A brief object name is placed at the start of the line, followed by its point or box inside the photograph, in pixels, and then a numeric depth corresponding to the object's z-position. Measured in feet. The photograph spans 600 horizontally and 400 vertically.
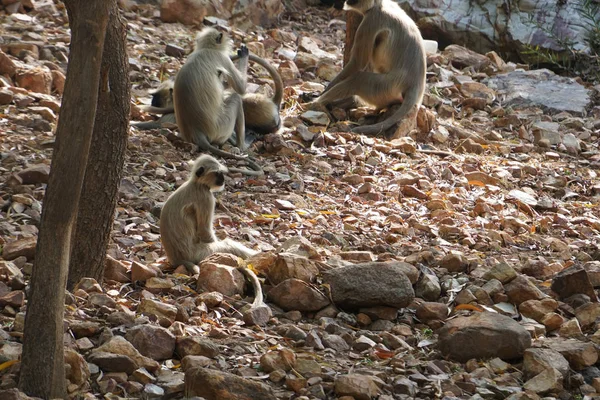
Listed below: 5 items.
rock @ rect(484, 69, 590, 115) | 65.82
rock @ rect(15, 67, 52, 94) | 51.08
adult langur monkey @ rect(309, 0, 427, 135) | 57.77
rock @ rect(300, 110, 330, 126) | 56.70
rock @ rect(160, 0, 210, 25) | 72.02
